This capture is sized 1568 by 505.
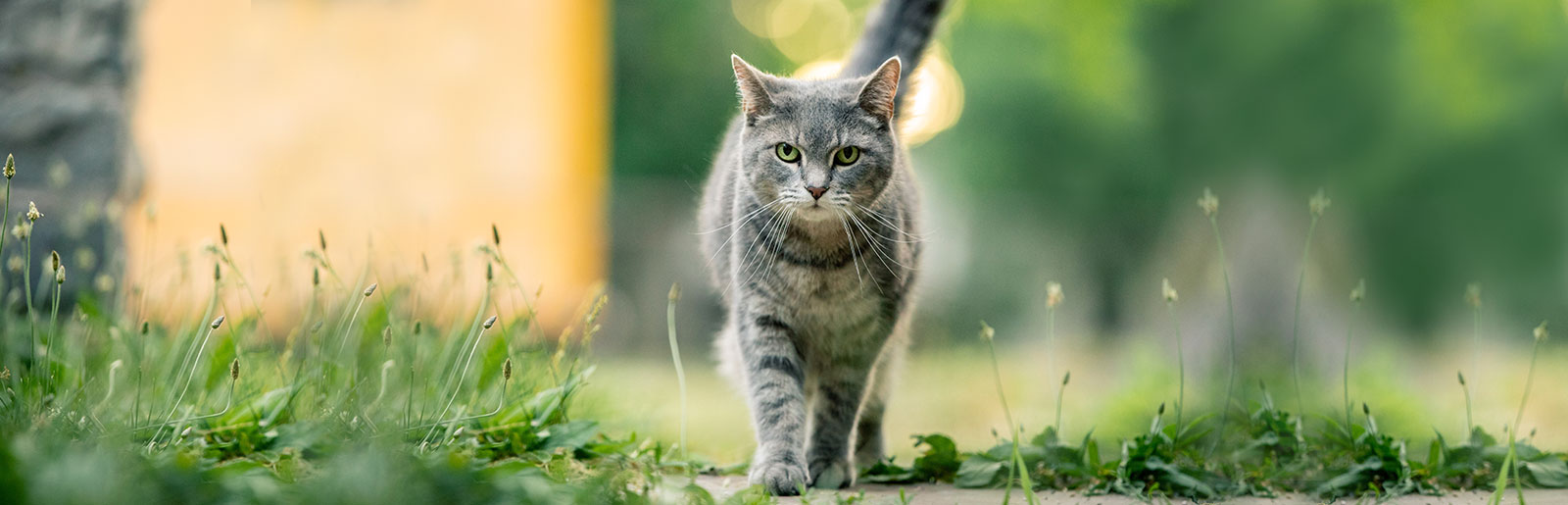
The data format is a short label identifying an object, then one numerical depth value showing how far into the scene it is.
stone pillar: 3.96
